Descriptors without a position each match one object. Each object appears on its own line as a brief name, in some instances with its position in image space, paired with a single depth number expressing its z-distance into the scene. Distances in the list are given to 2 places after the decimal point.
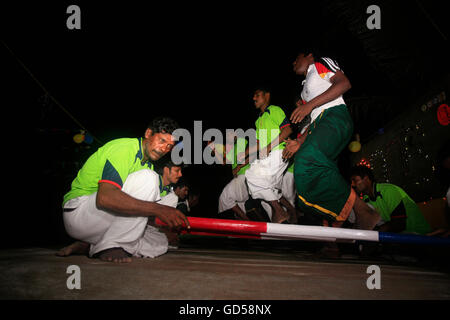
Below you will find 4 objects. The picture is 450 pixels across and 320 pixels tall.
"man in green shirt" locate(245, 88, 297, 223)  2.74
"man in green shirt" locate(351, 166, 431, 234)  2.40
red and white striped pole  1.30
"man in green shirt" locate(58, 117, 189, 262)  1.32
